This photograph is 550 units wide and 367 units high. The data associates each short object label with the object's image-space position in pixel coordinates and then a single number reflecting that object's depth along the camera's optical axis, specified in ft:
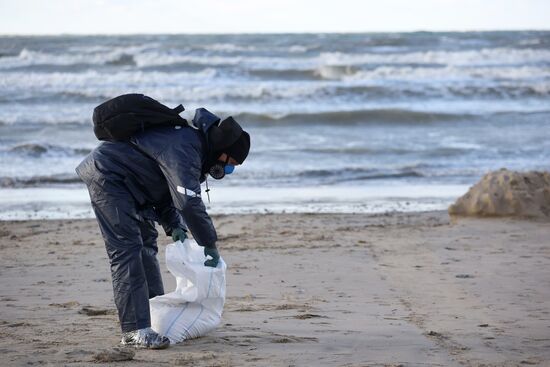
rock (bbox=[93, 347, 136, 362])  28.78
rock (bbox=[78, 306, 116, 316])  36.42
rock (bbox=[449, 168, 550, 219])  59.41
